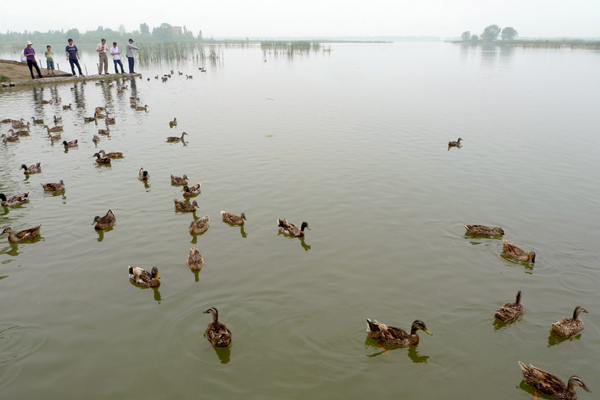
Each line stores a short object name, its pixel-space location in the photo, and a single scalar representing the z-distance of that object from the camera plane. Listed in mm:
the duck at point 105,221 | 11219
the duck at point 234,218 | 11719
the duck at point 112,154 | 17188
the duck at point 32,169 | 15547
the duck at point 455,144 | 19109
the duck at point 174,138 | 19706
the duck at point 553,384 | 6430
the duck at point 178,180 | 14406
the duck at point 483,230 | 11133
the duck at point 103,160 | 16562
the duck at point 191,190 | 13594
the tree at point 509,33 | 192538
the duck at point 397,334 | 7473
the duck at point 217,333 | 7359
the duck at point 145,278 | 8945
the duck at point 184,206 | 12570
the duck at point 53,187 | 13703
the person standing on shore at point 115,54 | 41197
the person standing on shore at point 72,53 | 37300
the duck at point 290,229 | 11133
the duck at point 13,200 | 12781
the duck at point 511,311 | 7984
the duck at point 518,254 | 9973
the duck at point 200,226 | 11172
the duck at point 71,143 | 18719
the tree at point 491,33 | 186175
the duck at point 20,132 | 20088
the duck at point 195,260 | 9516
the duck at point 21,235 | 10594
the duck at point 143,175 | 14719
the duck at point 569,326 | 7641
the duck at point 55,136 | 19959
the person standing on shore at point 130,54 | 43562
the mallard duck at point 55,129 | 21266
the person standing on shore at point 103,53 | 40631
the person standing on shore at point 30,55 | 34312
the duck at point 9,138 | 19109
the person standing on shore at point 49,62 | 37919
